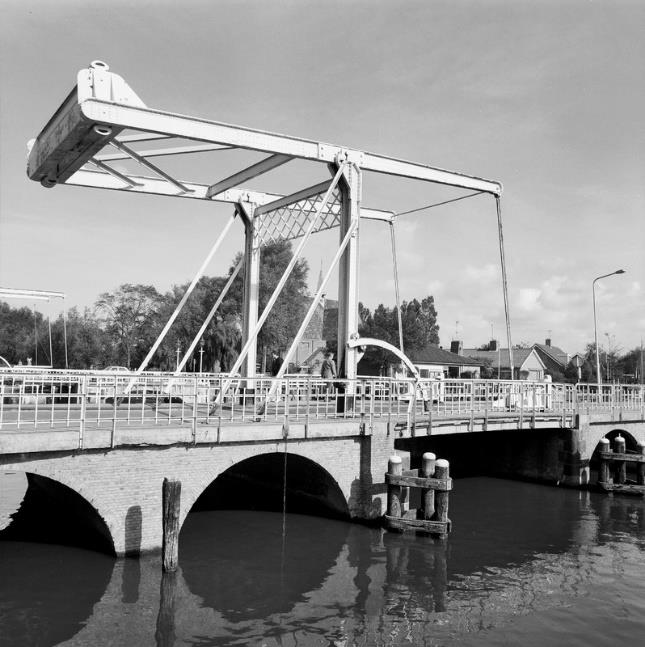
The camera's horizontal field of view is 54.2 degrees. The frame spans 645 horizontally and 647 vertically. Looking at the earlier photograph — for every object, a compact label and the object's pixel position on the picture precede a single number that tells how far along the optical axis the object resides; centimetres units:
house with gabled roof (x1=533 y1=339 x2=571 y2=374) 7413
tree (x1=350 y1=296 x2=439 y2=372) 4622
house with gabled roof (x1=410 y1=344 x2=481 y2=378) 5088
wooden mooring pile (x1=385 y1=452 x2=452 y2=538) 1312
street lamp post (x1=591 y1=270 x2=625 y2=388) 2613
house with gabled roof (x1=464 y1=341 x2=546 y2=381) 6656
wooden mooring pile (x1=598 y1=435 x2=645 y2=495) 1914
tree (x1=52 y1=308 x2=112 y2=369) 4875
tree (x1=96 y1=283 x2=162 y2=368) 4491
